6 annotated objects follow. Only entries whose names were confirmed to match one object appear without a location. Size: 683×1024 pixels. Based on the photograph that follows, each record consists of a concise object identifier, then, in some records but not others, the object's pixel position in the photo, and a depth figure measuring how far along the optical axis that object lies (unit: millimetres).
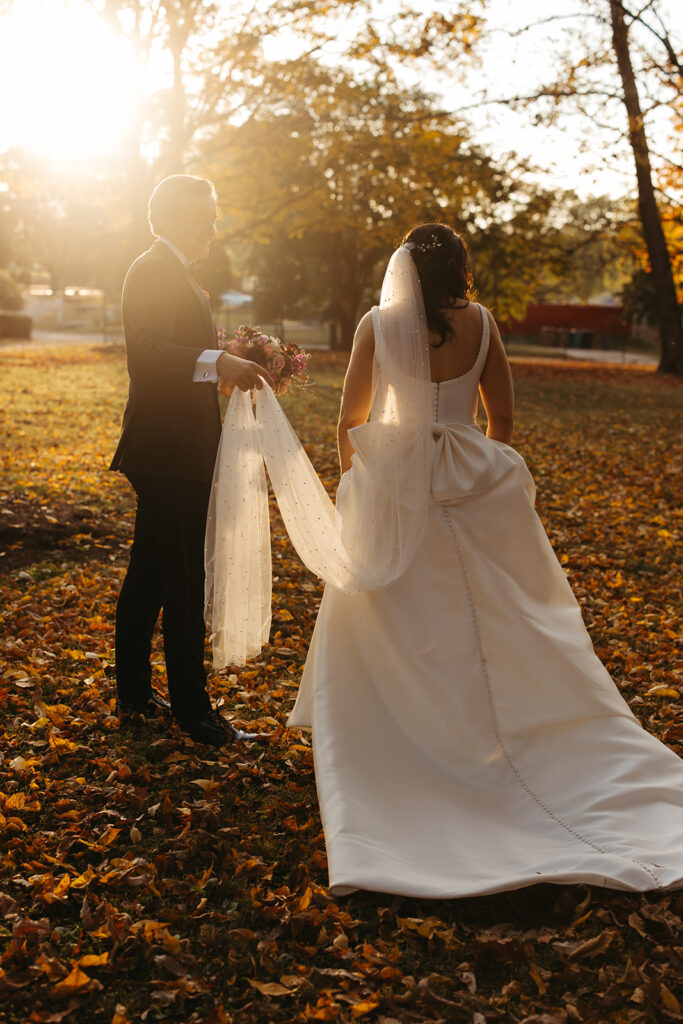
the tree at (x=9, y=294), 44062
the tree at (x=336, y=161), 21044
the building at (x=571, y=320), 55641
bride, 3660
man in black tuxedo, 4043
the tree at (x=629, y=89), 16422
